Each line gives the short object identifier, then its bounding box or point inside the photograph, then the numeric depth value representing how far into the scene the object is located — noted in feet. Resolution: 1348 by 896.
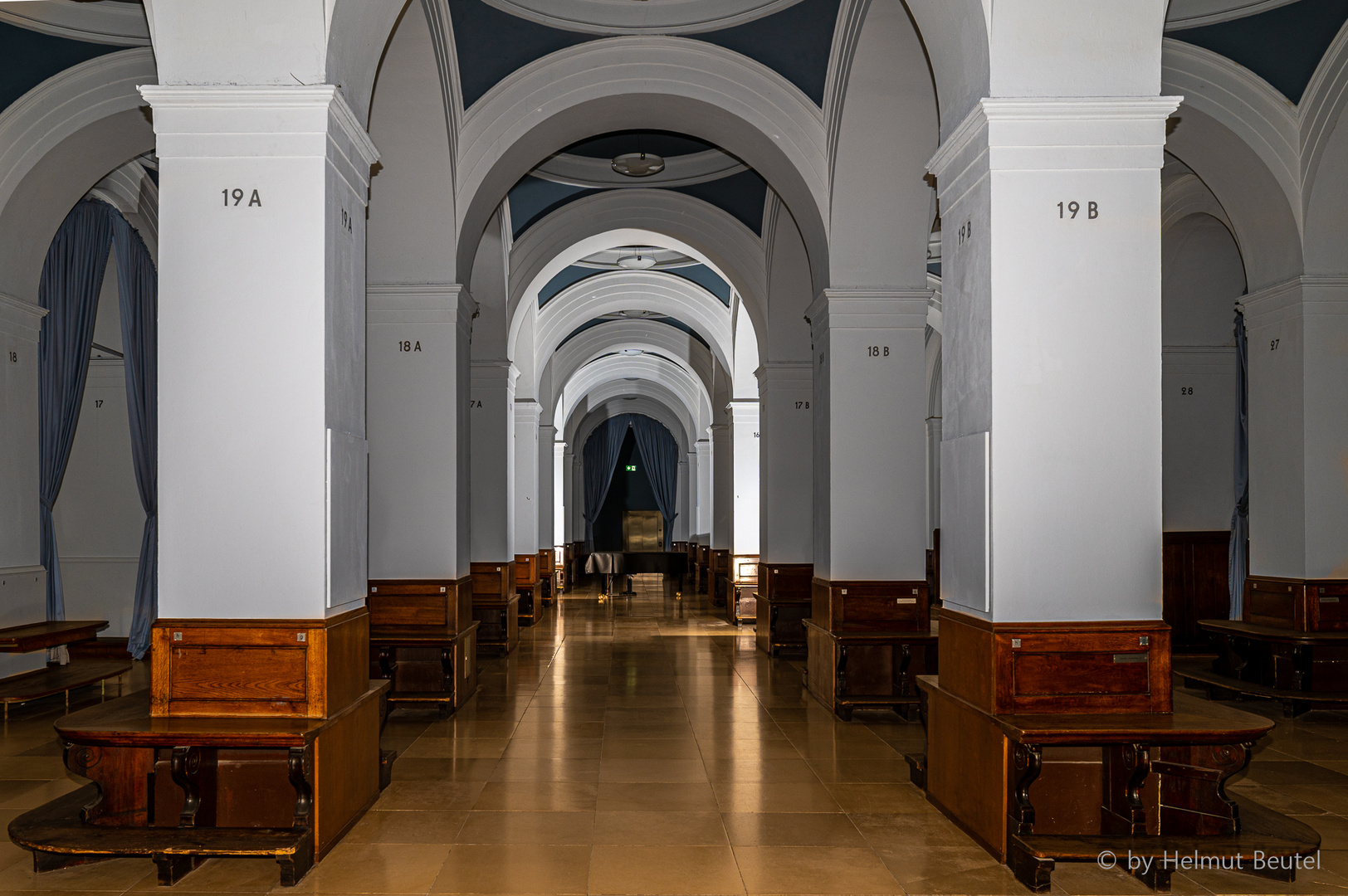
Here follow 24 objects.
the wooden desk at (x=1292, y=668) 25.04
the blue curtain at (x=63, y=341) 29.55
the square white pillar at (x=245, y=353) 14.55
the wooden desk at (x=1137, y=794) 13.00
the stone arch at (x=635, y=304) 54.29
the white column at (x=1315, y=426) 26.09
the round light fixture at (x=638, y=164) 36.55
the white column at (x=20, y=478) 26.50
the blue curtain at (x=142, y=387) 31.76
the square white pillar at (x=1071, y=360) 14.70
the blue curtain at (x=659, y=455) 121.29
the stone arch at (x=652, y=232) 39.83
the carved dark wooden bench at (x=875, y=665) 25.12
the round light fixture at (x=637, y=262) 51.44
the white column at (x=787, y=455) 37.93
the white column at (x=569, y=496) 92.68
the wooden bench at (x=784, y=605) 36.76
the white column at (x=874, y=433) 26.16
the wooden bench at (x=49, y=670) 23.43
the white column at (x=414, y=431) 26.94
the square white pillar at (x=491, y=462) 39.45
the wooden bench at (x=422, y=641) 25.36
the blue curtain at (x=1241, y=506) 33.06
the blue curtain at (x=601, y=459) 121.39
